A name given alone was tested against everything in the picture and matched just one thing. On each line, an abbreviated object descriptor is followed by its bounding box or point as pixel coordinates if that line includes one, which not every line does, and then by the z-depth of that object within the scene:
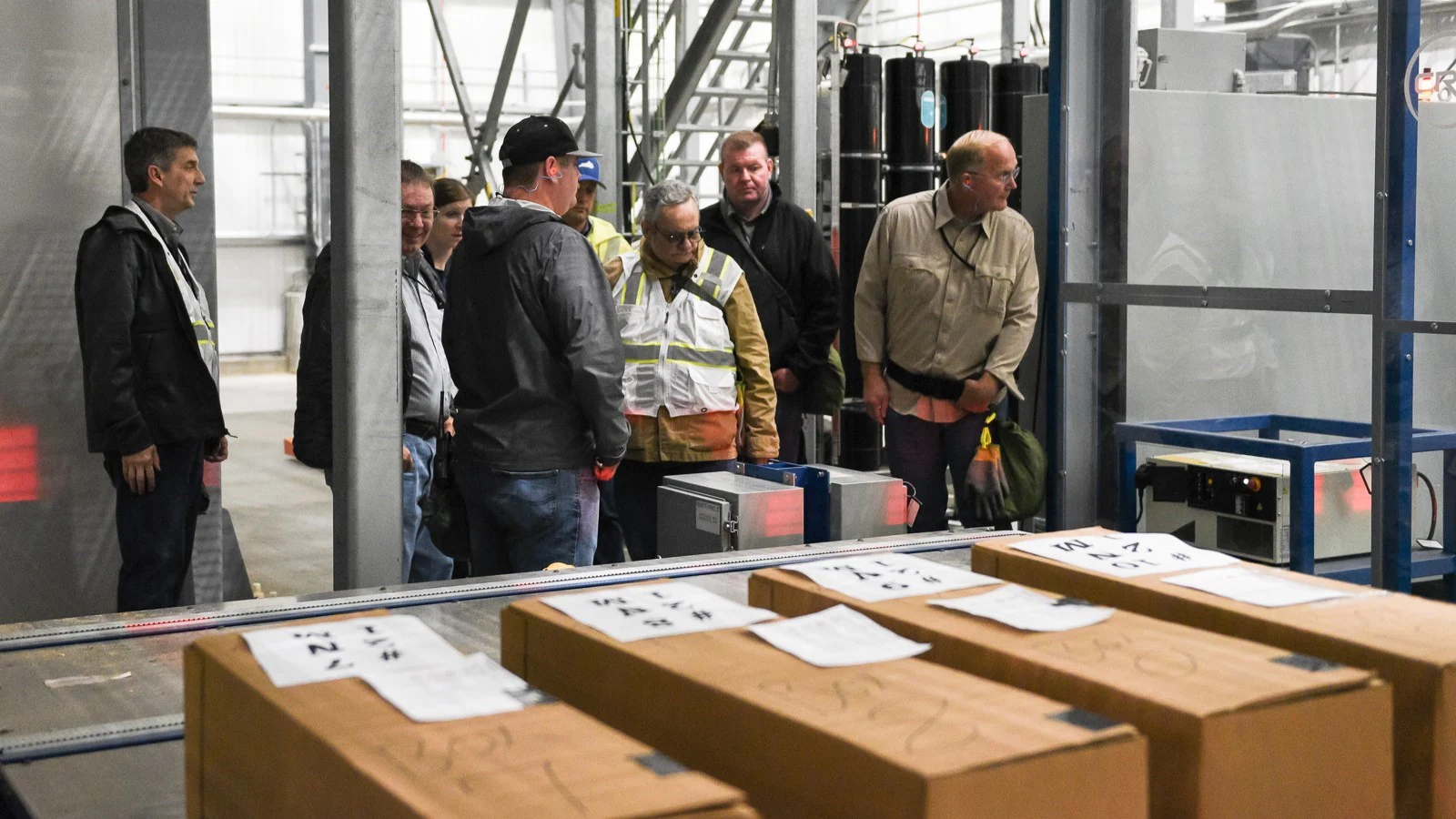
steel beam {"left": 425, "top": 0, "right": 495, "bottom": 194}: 8.88
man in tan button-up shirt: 4.83
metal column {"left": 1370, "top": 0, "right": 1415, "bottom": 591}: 3.49
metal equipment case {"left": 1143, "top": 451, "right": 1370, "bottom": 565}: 4.44
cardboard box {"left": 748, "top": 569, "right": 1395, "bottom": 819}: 1.02
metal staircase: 8.08
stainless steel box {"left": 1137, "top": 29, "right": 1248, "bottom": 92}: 5.05
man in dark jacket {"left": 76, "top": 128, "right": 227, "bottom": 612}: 4.18
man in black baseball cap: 3.68
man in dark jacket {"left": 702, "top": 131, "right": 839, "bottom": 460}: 5.17
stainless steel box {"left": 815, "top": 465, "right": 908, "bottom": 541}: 2.83
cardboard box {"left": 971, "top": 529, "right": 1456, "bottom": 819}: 1.16
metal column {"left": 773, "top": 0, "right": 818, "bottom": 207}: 5.87
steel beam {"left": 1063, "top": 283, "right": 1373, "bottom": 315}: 3.69
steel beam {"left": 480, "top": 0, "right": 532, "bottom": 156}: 8.86
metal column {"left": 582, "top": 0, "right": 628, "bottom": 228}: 7.43
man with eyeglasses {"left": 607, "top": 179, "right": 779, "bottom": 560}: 4.47
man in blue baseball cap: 5.55
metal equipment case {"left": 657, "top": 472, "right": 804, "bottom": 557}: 2.72
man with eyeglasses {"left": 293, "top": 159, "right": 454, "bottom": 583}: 4.38
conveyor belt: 1.35
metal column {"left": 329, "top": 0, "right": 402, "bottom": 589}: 2.62
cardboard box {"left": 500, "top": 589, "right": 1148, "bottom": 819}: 0.93
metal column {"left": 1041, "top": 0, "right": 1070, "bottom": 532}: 4.56
